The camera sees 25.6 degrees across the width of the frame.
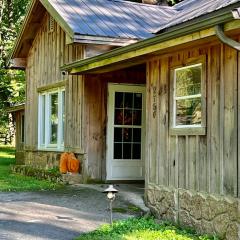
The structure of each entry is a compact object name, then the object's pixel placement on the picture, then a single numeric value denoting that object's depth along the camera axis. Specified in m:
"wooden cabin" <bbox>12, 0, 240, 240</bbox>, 7.35
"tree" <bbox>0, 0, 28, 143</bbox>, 28.34
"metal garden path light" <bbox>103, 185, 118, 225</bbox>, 7.42
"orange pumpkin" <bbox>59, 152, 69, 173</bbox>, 13.05
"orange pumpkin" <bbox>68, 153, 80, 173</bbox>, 12.91
